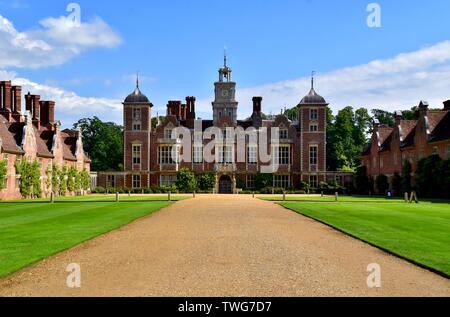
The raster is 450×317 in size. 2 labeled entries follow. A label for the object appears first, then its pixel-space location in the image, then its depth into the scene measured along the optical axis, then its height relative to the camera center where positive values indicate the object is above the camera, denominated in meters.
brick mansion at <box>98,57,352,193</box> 56.28 +2.27
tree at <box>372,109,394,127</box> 88.88 +10.45
